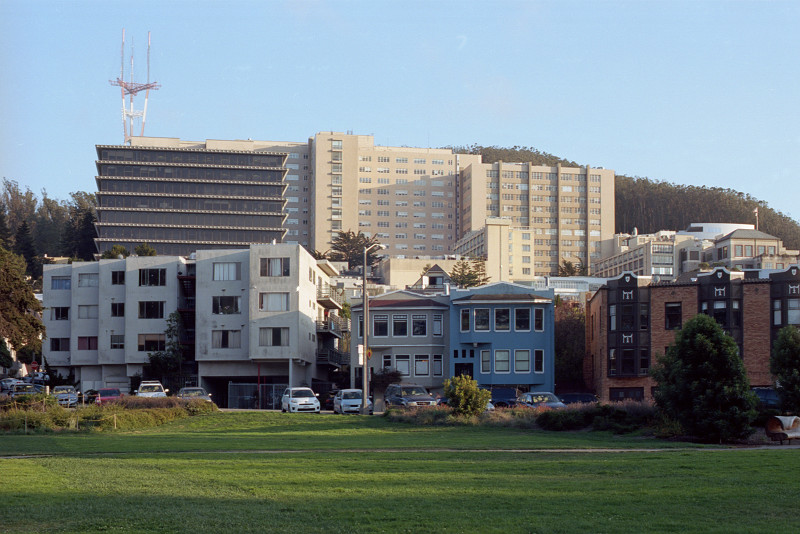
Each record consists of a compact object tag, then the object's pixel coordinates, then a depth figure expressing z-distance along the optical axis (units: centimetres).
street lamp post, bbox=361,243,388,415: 5028
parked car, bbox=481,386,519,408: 5641
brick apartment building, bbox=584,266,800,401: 6750
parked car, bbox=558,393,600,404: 5686
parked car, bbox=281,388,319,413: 5662
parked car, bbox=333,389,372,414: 5356
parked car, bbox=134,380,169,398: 6044
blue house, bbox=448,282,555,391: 7244
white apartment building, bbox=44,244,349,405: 7638
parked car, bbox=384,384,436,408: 5219
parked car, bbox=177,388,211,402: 5653
